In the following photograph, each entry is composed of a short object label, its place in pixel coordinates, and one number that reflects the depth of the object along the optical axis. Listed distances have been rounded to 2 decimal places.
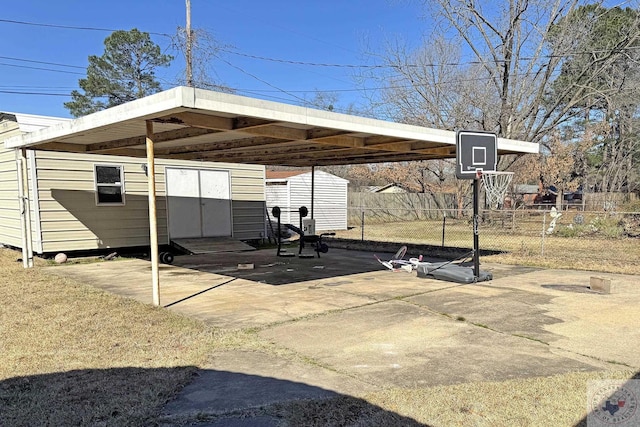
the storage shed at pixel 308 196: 17.41
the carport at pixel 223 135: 4.49
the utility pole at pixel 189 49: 17.55
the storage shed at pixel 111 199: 9.14
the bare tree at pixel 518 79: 16.14
